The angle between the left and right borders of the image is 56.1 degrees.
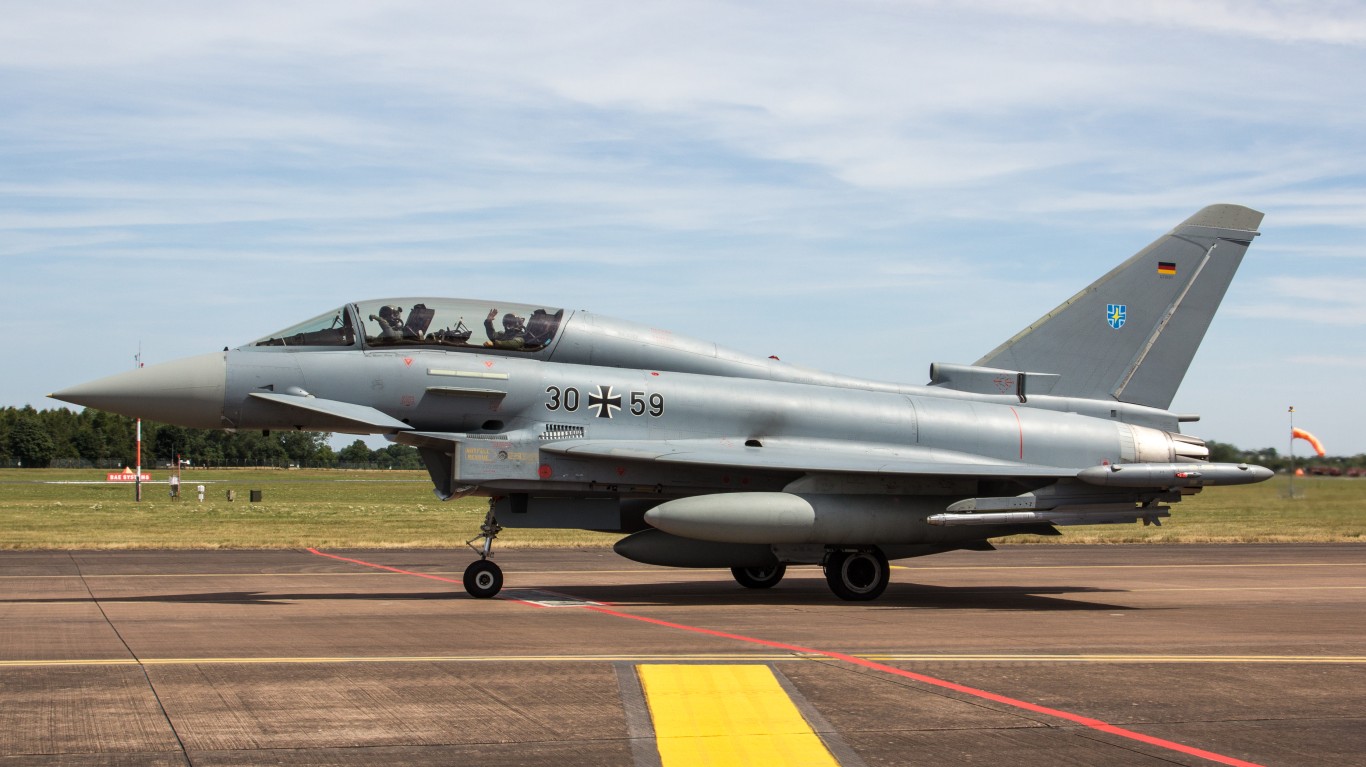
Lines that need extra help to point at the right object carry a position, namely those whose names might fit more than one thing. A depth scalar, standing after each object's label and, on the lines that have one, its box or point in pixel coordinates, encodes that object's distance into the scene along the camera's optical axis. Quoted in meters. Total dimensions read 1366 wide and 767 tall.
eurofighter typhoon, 15.23
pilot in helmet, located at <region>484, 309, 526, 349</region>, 16.09
